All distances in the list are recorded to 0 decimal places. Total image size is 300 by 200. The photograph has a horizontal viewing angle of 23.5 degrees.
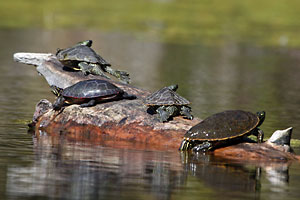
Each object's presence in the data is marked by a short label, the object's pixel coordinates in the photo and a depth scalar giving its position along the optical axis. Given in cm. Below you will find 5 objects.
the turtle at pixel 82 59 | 1529
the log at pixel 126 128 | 1217
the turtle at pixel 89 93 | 1344
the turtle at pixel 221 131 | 1203
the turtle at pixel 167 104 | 1296
